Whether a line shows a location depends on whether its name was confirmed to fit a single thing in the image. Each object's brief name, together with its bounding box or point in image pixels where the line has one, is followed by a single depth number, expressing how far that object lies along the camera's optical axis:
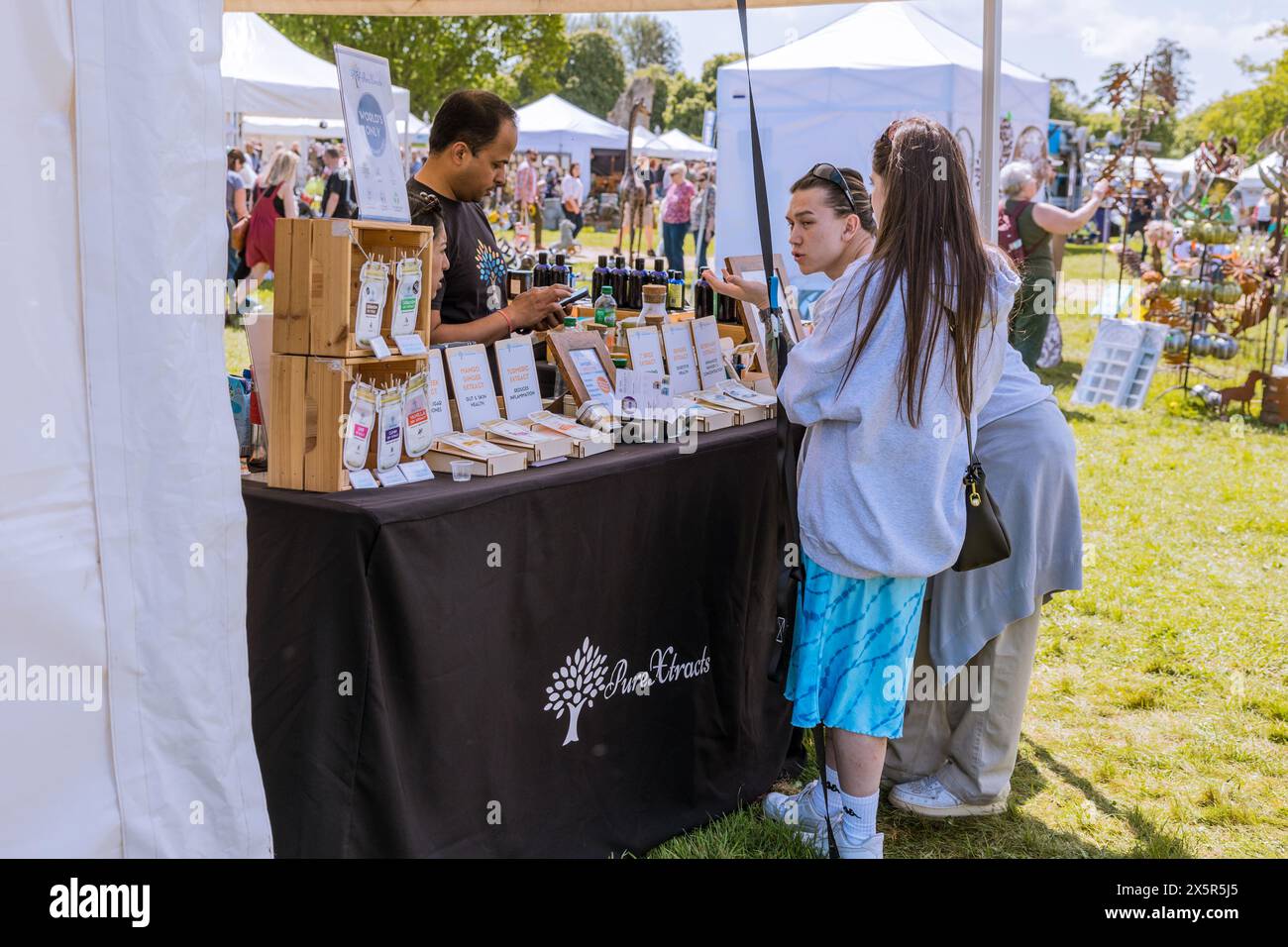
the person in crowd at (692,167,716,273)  16.86
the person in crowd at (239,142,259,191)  14.60
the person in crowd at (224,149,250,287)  12.80
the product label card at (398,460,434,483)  2.45
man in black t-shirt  3.20
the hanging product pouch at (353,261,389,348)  2.30
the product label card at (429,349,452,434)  2.64
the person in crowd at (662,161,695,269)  16.53
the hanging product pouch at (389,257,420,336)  2.40
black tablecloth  2.29
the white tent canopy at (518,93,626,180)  25.41
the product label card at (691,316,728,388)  3.47
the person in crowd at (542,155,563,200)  24.78
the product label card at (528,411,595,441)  2.81
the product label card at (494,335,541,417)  2.90
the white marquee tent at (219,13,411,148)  11.99
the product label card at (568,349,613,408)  3.07
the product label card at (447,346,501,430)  2.73
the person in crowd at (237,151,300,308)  9.46
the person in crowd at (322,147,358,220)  9.94
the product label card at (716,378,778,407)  3.39
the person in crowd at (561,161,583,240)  22.11
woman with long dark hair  2.47
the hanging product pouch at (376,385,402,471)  2.40
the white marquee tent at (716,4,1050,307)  9.43
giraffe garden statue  18.61
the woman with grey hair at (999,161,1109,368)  7.86
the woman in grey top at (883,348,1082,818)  3.01
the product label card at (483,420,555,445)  2.68
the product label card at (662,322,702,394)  3.33
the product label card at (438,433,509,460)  2.54
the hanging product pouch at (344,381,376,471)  2.31
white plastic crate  8.99
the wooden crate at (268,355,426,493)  2.30
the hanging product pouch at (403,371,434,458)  2.47
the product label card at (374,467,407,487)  2.39
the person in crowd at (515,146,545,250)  20.12
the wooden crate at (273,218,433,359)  2.27
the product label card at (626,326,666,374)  3.14
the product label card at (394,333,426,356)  2.40
